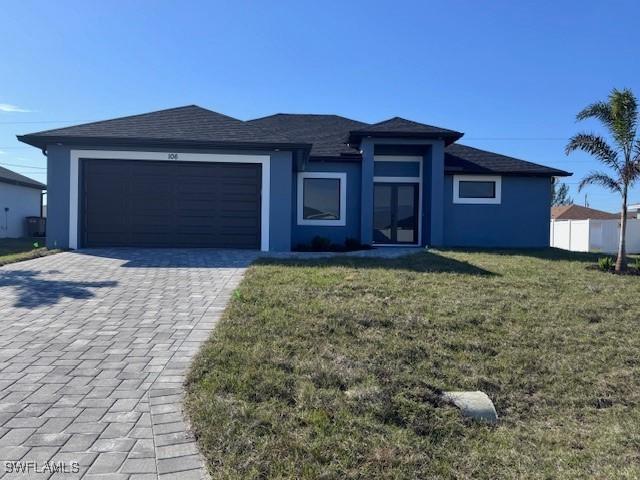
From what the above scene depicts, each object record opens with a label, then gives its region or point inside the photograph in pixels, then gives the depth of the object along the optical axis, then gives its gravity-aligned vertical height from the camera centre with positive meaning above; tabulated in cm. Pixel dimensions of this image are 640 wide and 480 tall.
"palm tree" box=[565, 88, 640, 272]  1134 +223
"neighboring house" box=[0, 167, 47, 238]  2302 +87
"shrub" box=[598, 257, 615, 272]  1077 -80
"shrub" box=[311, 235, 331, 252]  1420 -61
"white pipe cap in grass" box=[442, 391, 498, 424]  392 -152
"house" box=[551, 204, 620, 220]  4491 +168
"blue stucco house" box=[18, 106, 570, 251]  1252 +112
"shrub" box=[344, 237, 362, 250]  1463 -61
